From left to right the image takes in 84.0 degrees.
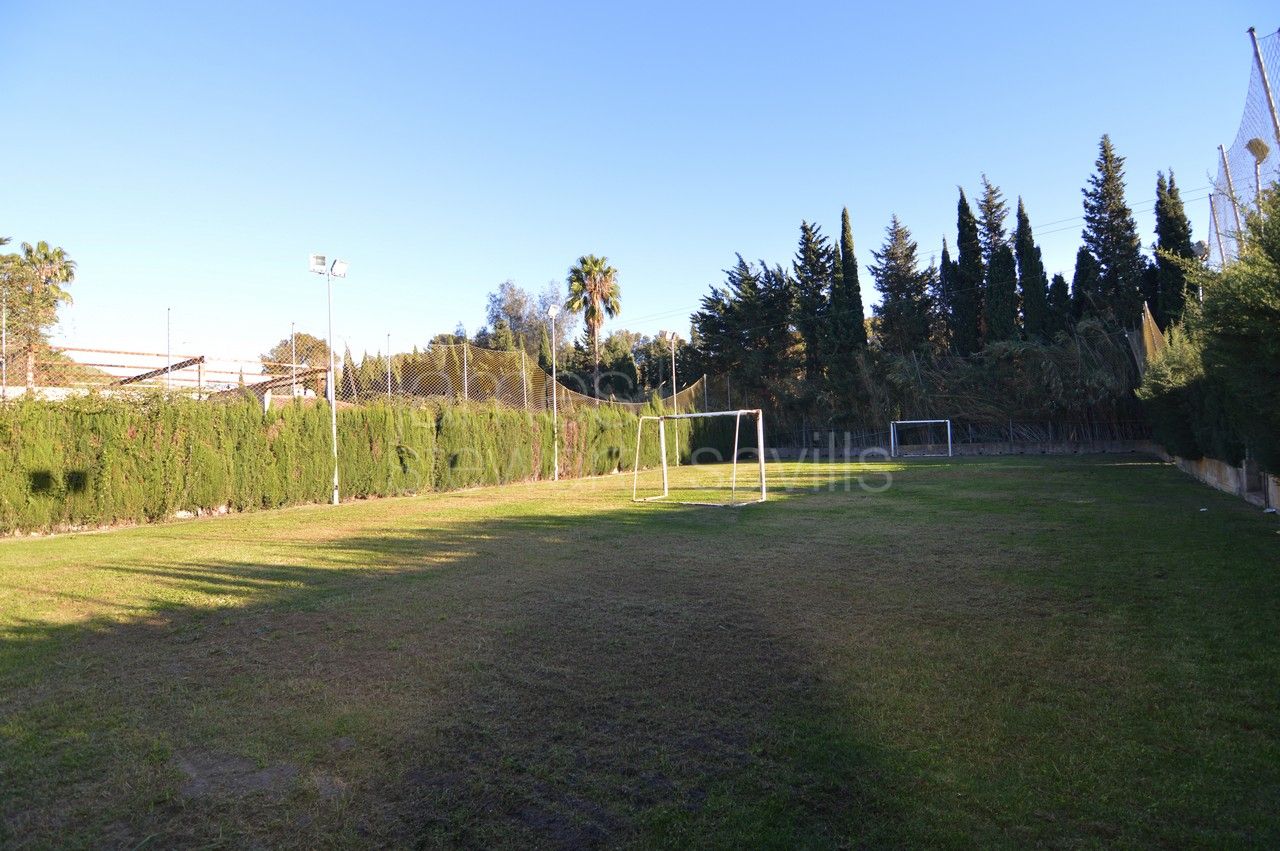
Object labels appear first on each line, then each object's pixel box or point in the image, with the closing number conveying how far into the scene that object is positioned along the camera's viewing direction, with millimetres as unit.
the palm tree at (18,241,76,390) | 14016
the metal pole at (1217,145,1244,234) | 7716
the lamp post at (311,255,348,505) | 14256
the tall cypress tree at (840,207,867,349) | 33031
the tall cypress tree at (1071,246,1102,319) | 30531
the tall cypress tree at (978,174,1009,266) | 34875
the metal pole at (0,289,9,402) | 10180
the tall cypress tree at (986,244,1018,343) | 30328
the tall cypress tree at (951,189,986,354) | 31766
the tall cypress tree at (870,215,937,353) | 34938
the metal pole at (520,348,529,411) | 20719
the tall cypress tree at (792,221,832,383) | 34556
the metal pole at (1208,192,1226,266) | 9289
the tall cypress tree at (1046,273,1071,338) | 29359
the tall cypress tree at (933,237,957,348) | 33375
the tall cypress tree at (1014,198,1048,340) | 29547
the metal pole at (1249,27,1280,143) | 5664
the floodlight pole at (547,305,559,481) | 20897
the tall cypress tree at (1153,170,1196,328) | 26766
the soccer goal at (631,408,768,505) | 13117
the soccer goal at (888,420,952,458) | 29453
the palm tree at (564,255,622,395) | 34719
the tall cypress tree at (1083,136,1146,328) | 29781
